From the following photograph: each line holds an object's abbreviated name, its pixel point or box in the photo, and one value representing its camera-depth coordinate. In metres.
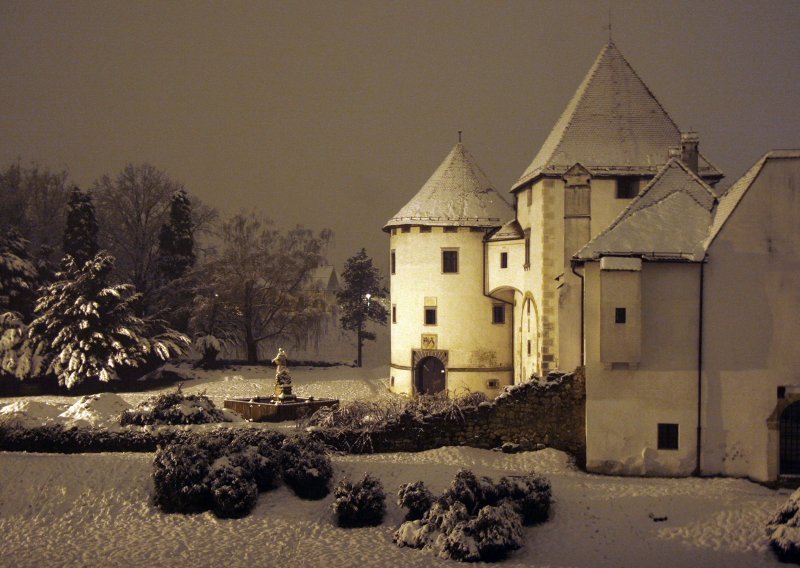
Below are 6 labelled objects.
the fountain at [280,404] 27.52
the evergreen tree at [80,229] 43.69
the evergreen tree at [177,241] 46.91
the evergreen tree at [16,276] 39.12
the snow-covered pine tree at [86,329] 36.94
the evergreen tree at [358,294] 56.38
